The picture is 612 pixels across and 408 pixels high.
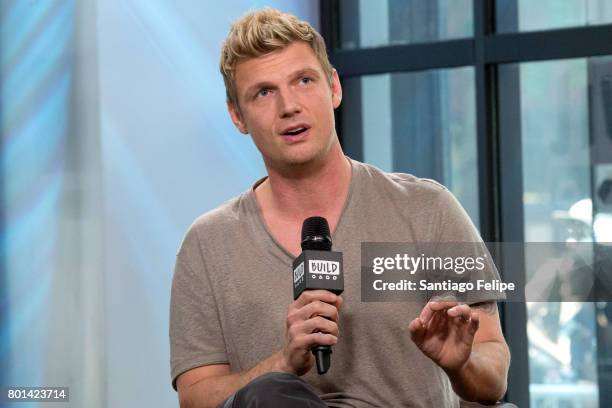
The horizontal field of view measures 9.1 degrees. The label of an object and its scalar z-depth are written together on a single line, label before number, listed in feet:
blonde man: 18.31
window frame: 25.22
